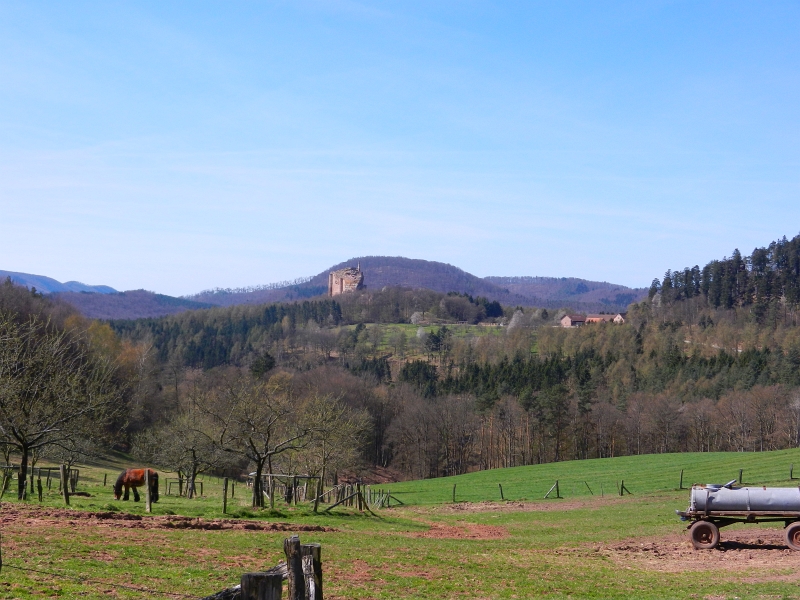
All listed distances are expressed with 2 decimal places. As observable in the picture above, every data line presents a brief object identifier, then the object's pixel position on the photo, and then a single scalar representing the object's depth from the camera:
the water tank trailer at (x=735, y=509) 23.78
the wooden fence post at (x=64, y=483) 28.19
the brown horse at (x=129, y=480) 35.12
